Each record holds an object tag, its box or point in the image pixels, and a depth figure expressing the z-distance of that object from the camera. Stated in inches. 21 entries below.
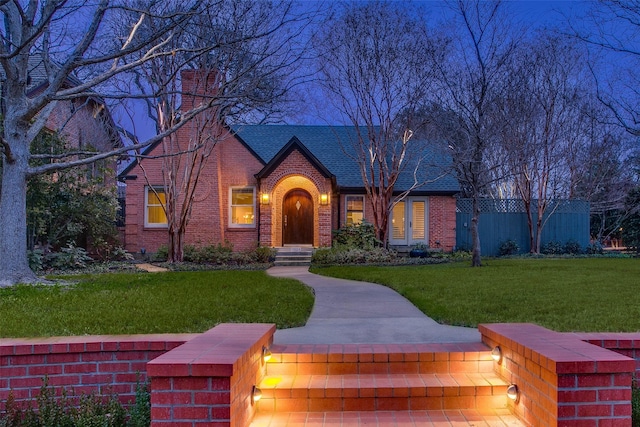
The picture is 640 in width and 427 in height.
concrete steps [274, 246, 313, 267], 604.1
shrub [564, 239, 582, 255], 791.1
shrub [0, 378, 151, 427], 140.4
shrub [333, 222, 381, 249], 661.9
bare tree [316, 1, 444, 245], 622.5
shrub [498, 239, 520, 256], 776.9
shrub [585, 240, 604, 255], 788.6
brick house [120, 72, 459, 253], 680.4
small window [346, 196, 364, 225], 753.6
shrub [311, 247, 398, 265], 593.9
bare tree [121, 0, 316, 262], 420.2
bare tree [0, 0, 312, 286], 338.0
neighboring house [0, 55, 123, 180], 697.0
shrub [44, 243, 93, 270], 534.6
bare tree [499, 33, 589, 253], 617.6
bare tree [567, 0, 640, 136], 398.6
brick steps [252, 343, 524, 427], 145.3
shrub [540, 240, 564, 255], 786.8
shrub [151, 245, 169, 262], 647.5
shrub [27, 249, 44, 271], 492.7
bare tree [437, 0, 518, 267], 517.3
